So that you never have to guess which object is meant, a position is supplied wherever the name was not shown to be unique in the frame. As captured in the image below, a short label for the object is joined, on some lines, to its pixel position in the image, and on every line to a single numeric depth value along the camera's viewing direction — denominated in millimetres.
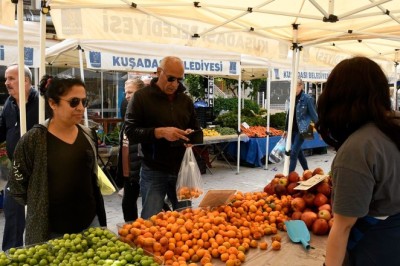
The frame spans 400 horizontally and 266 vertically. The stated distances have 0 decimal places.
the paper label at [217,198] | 2770
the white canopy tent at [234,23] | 3604
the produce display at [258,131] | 9146
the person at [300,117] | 7191
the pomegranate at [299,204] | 2869
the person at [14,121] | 3496
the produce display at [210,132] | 8273
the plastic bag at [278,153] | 7680
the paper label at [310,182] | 2926
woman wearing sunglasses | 2219
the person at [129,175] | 4113
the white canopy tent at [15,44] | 4684
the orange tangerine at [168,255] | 2072
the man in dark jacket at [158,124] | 3062
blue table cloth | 8969
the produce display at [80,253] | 1847
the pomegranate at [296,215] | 2793
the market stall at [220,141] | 8009
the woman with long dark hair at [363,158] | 1424
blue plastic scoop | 2439
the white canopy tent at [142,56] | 5590
